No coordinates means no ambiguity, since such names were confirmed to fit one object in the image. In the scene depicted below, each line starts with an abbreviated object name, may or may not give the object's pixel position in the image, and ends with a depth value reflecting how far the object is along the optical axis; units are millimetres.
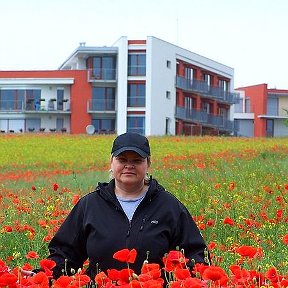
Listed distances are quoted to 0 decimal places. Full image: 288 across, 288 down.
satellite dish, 56662
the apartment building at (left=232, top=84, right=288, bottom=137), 78250
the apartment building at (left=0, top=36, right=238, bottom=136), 59594
